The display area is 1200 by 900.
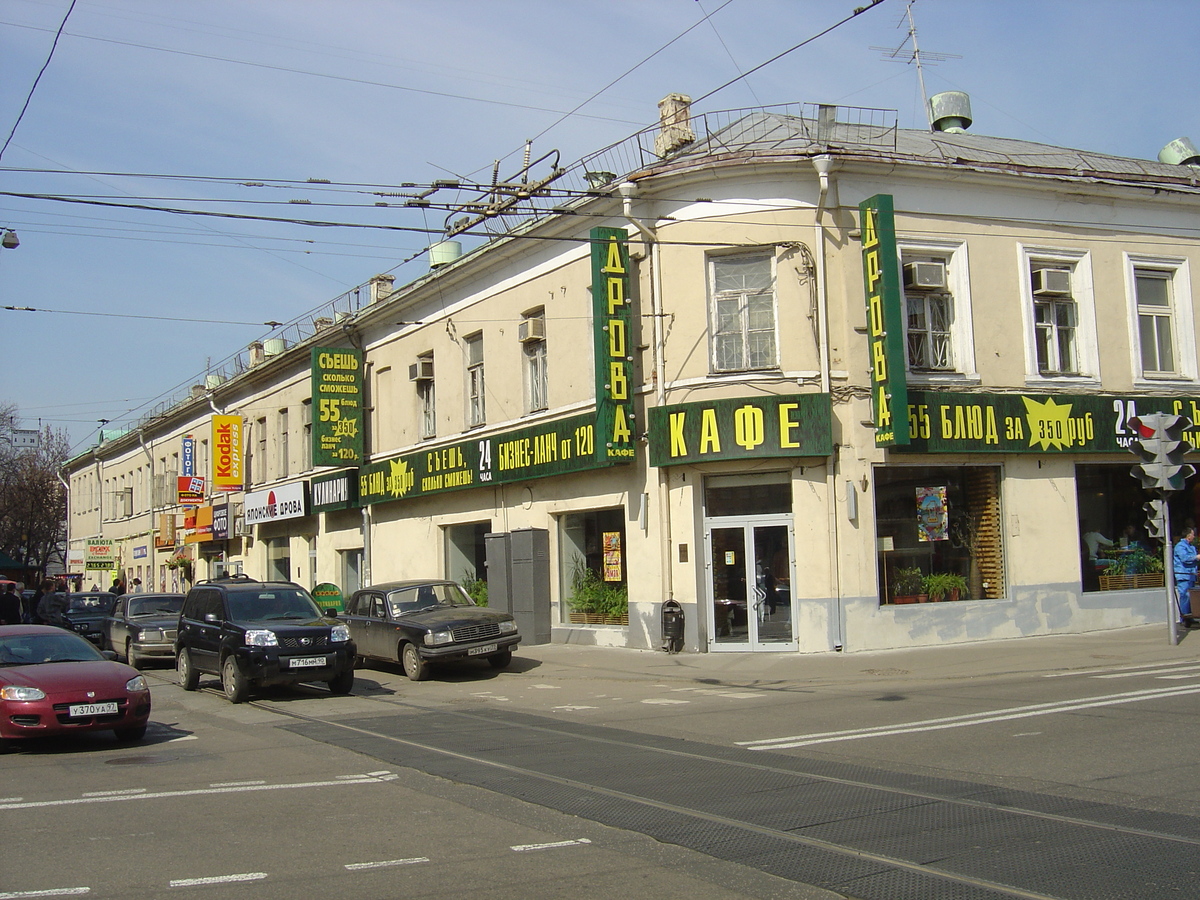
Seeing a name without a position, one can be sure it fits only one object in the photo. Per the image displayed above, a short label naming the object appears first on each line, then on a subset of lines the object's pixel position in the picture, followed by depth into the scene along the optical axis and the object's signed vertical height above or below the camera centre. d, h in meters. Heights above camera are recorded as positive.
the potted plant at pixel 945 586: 19.27 -0.77
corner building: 18.66 +2.90
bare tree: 64.94 +4.66
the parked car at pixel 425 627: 17.92 -1.09
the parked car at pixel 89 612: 28.36 -1.01
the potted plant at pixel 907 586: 19.00 -0.72
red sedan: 11.41 -1.25
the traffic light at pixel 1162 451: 16.69 +1.26
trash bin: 19.22 -1.28
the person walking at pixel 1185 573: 19.17 -0.68
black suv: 15.87 -1.06
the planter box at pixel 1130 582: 20.80 -0.88
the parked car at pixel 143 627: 23.03 -1.17
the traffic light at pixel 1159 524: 16.80 +0.17
